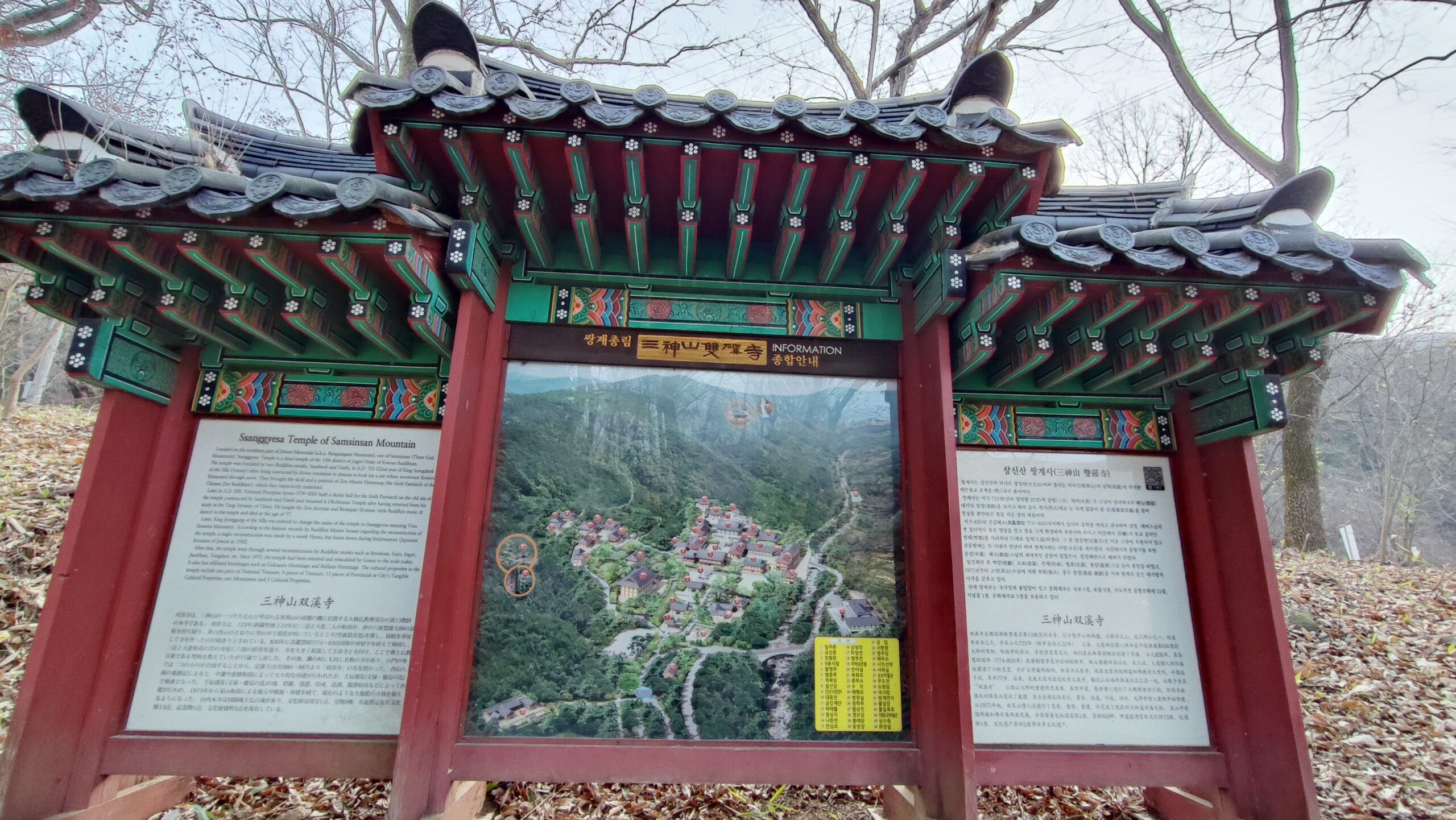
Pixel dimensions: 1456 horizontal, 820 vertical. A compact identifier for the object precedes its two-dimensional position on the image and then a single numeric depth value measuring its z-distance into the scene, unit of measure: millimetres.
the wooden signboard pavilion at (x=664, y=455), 3014
